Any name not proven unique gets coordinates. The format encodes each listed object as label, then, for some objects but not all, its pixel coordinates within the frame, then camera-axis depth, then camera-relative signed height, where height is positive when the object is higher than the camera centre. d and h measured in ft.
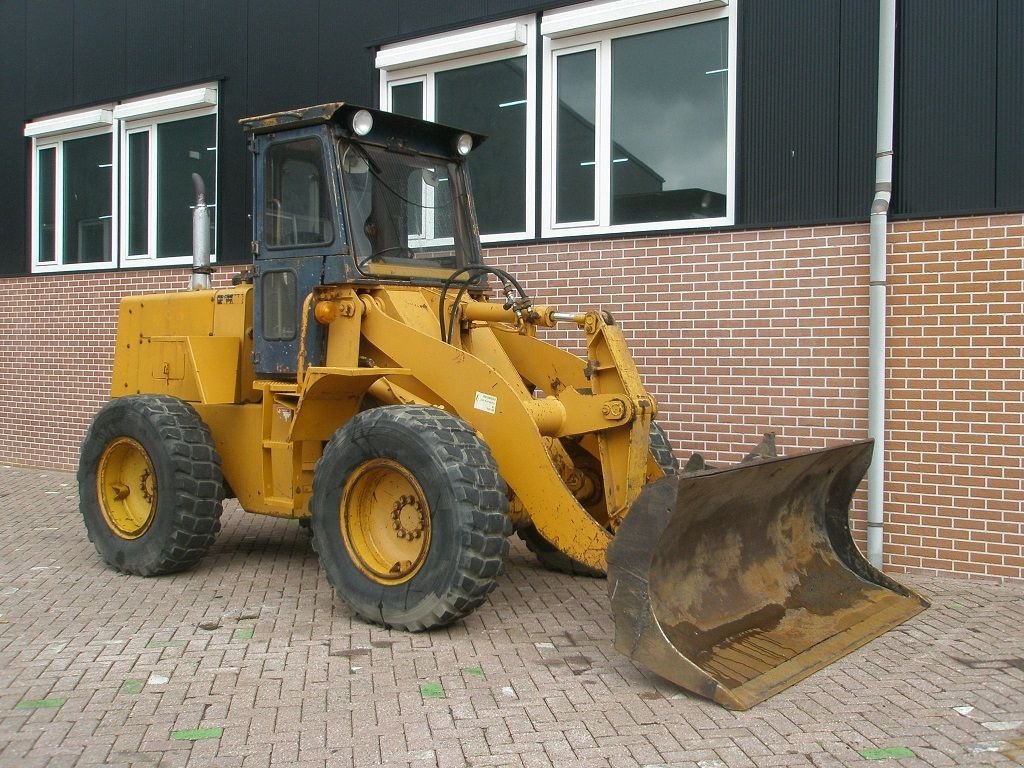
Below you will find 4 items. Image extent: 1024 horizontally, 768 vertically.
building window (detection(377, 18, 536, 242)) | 30.01 +8.05
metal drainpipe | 23.21 +1.89
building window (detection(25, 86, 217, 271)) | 38.09 +7.10
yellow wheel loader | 17.01 -1.61
